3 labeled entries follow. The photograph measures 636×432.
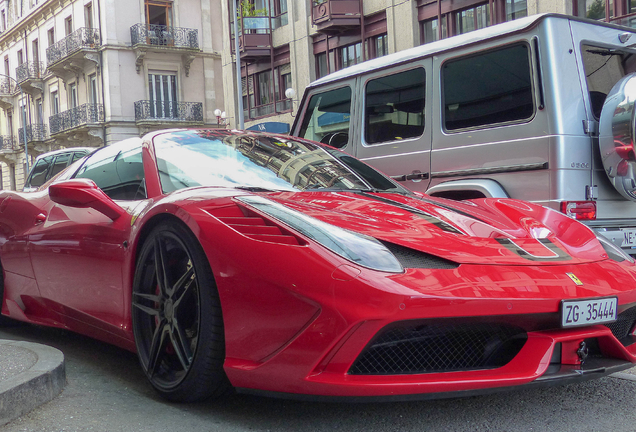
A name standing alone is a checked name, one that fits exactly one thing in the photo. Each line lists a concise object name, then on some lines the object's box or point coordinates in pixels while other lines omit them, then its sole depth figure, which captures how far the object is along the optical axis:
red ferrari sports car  2.23
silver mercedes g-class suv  4.80
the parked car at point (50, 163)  12.24
